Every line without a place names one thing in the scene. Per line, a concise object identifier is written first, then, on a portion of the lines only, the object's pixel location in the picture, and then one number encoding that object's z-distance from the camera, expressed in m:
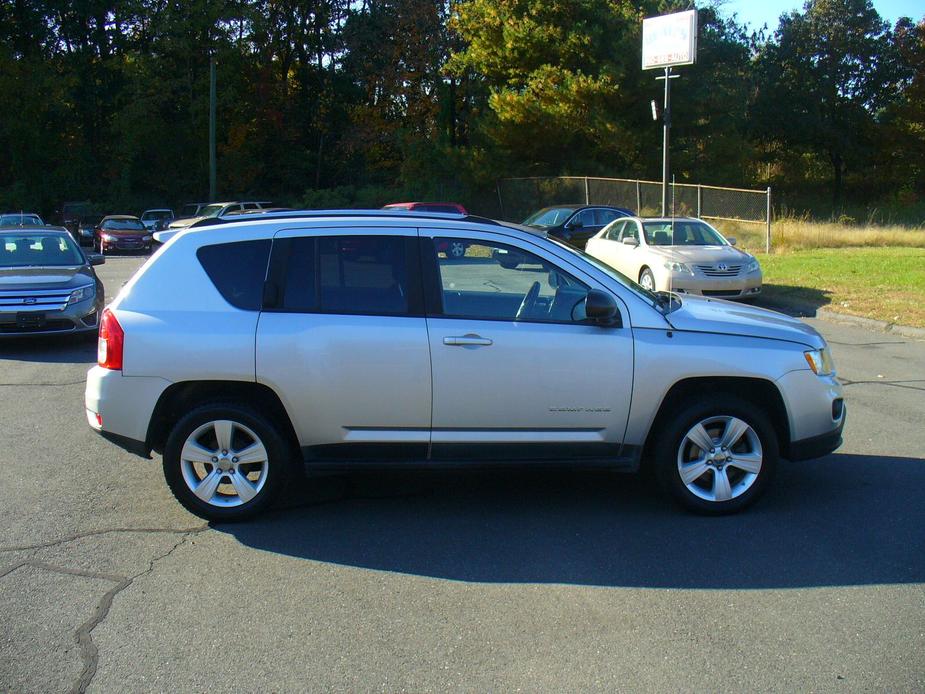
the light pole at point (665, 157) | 24.97
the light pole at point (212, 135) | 43.69
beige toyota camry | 15.78
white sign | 25.62
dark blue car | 24.27
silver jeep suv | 5.50
